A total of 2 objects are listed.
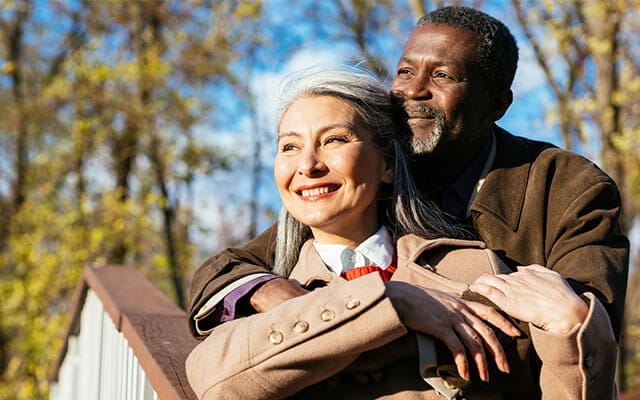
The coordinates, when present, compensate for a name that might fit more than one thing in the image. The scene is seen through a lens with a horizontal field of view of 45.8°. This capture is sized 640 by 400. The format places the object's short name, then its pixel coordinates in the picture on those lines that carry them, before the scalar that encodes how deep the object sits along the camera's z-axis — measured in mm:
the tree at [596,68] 7602
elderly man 2062
